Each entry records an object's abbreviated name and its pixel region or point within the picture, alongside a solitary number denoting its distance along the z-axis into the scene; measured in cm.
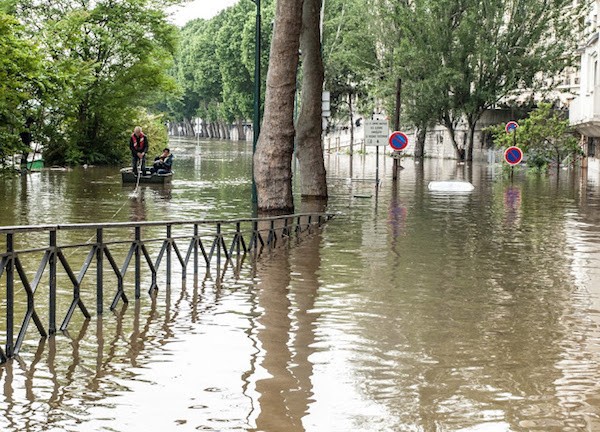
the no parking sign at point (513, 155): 4397
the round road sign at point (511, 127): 5546
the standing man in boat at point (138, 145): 3841
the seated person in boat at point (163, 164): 4045
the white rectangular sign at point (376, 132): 3456
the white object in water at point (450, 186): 3831
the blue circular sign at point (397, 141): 3588
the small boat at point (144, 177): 3897
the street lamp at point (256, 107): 2966
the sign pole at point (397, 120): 4612
